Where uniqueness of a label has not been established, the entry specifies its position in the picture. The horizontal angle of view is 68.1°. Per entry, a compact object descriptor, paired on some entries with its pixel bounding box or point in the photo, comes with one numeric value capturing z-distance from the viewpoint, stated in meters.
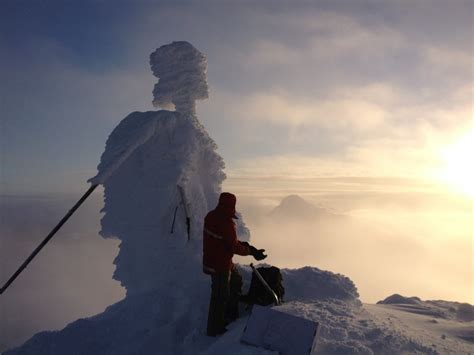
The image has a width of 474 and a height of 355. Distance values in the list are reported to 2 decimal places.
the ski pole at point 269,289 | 6.76
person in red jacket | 6.20
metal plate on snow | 5.11
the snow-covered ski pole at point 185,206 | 10.08
